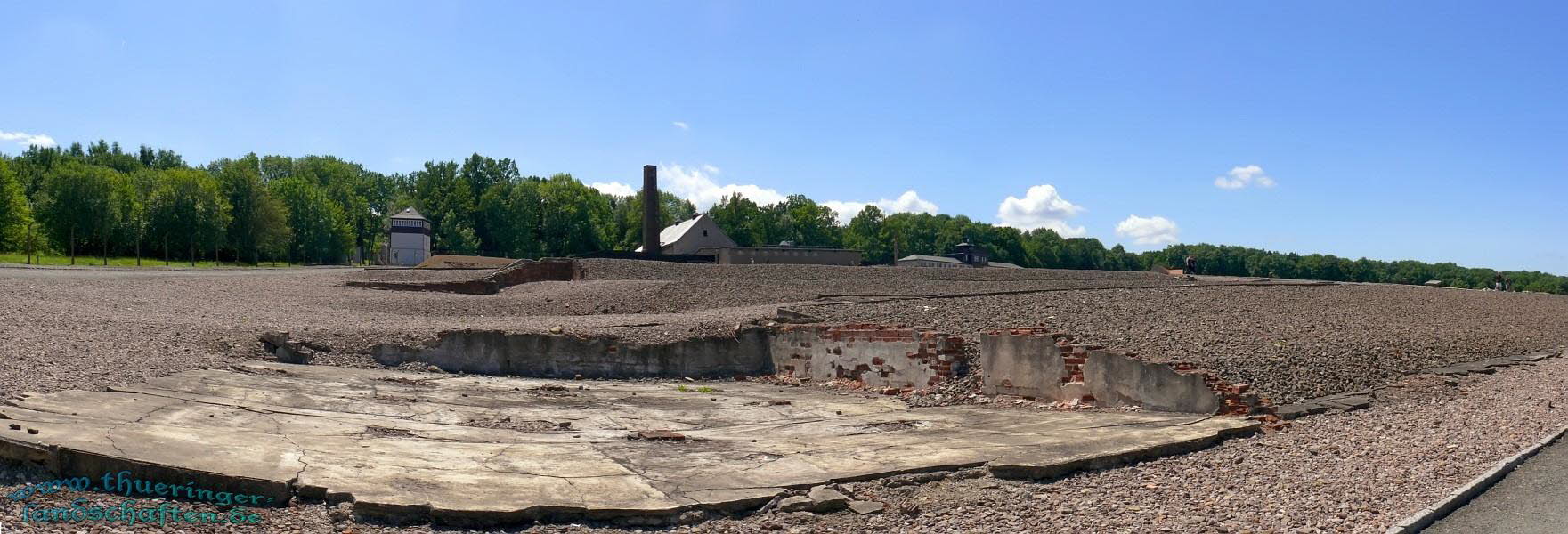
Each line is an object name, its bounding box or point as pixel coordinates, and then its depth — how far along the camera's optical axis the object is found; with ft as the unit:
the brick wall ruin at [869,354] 43.34
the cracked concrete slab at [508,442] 18.56
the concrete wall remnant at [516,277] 90.84
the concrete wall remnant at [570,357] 49.19
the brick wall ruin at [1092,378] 31.94
